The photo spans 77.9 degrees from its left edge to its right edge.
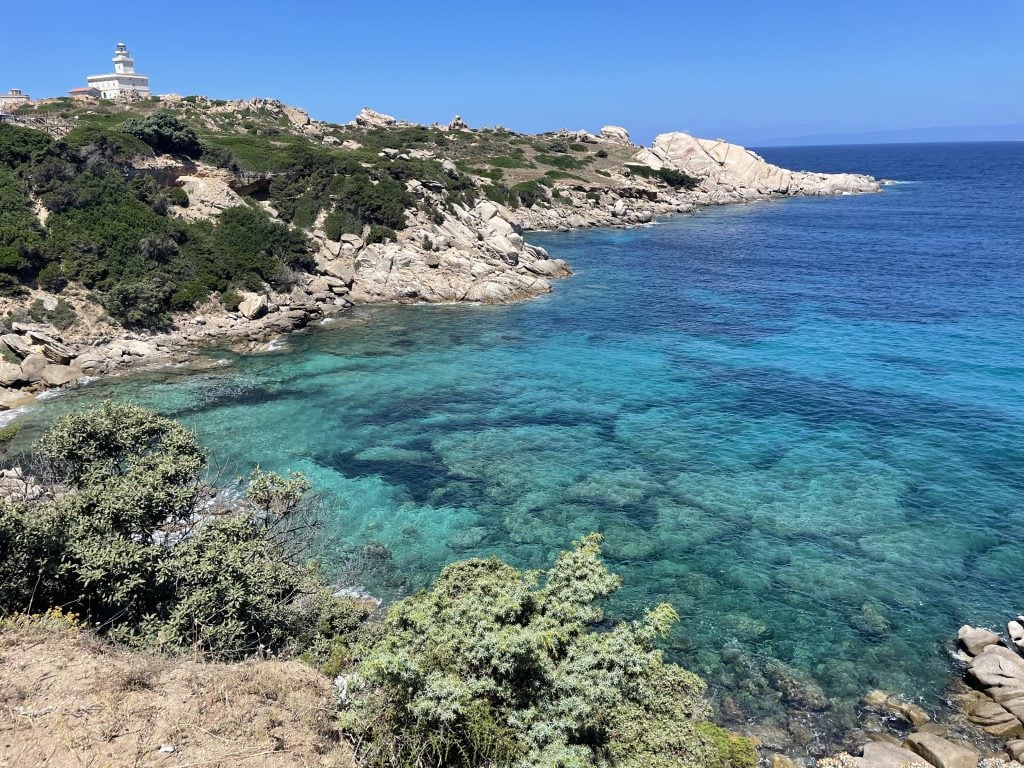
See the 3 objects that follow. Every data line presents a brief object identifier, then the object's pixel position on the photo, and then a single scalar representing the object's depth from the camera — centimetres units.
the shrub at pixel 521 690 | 1016
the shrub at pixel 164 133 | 5766
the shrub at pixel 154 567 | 1391
